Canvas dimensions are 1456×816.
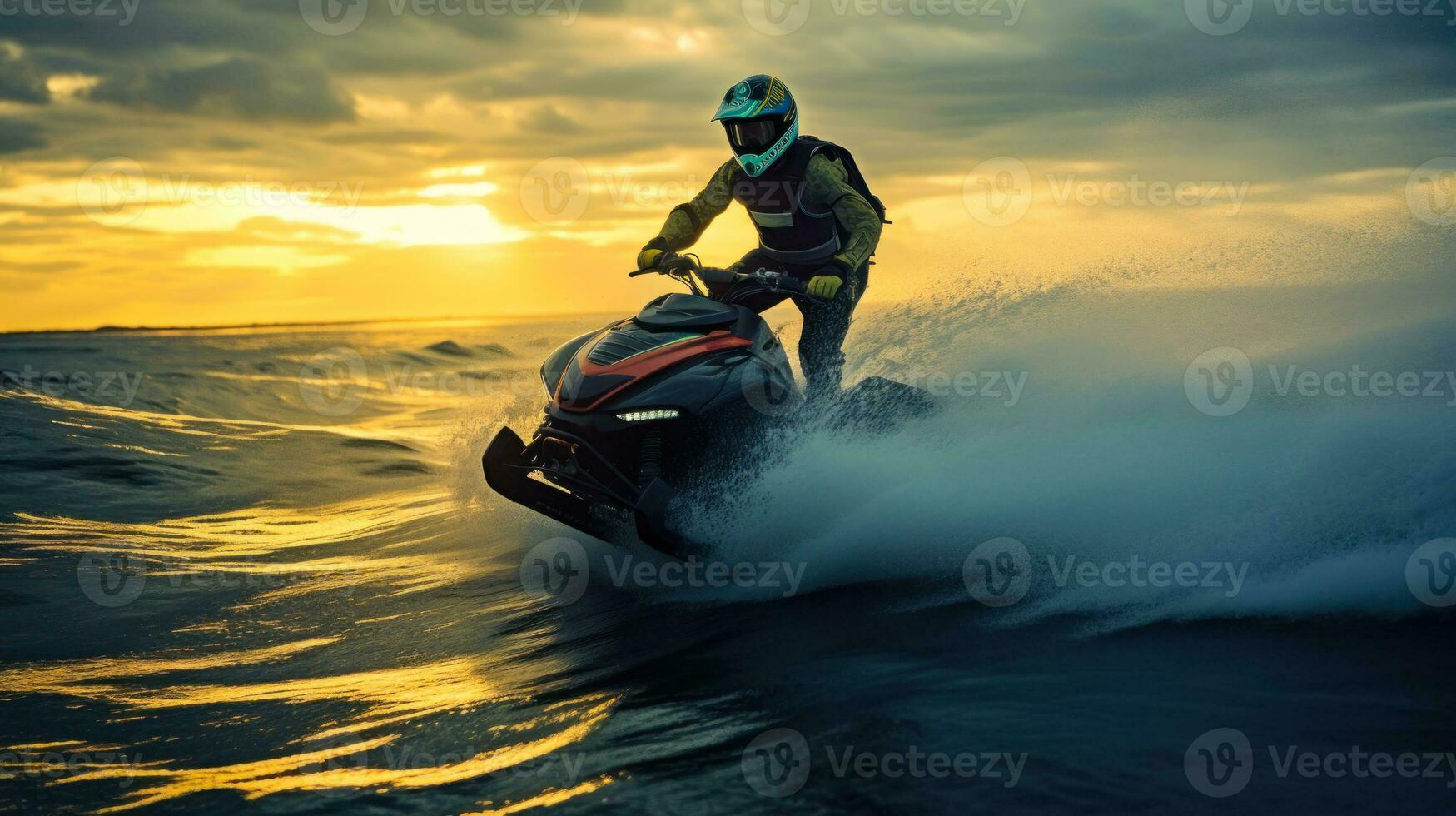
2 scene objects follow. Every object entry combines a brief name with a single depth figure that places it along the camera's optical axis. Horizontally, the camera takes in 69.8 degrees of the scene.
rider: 6.06
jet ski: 5.11
